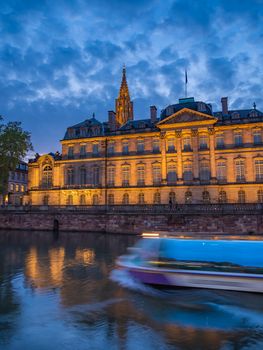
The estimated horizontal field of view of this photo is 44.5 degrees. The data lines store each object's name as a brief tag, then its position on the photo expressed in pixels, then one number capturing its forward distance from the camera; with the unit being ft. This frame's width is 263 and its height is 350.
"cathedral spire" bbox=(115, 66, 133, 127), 334.65
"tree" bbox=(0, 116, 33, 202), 174.70
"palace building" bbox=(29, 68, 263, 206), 172.86
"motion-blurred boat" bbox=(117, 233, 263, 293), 45.88
